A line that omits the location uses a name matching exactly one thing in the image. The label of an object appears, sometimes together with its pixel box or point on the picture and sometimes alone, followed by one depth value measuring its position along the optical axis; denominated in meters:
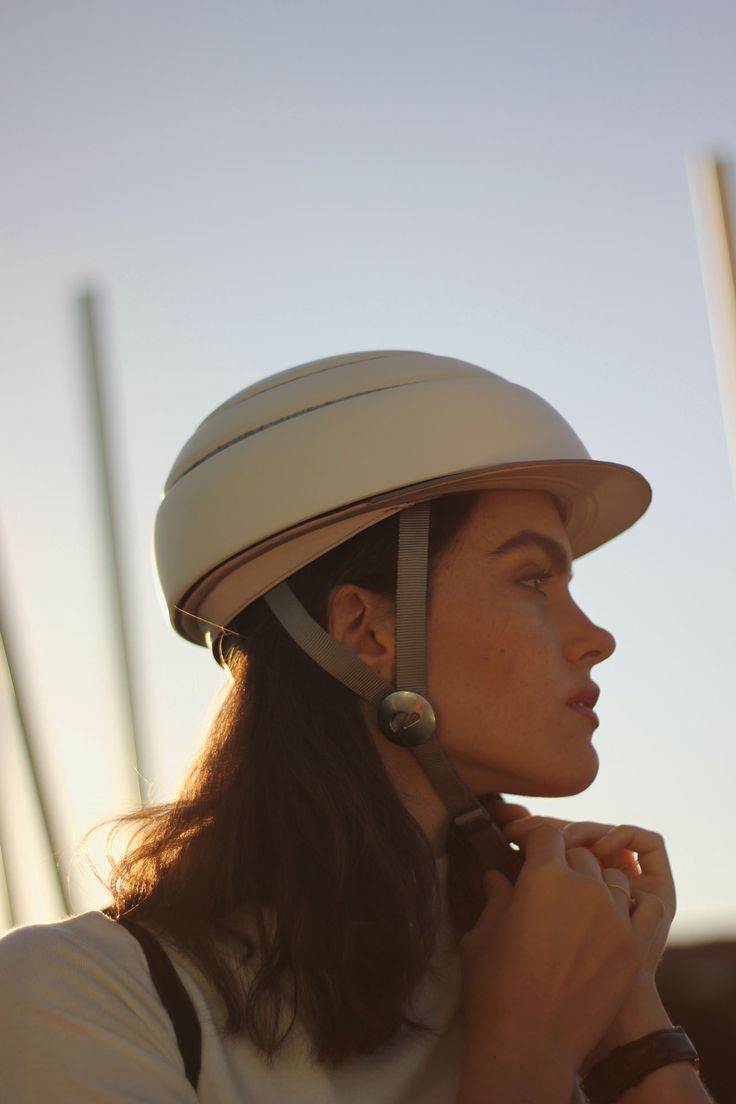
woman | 2.03
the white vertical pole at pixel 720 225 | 4.62
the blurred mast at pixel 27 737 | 5.04
